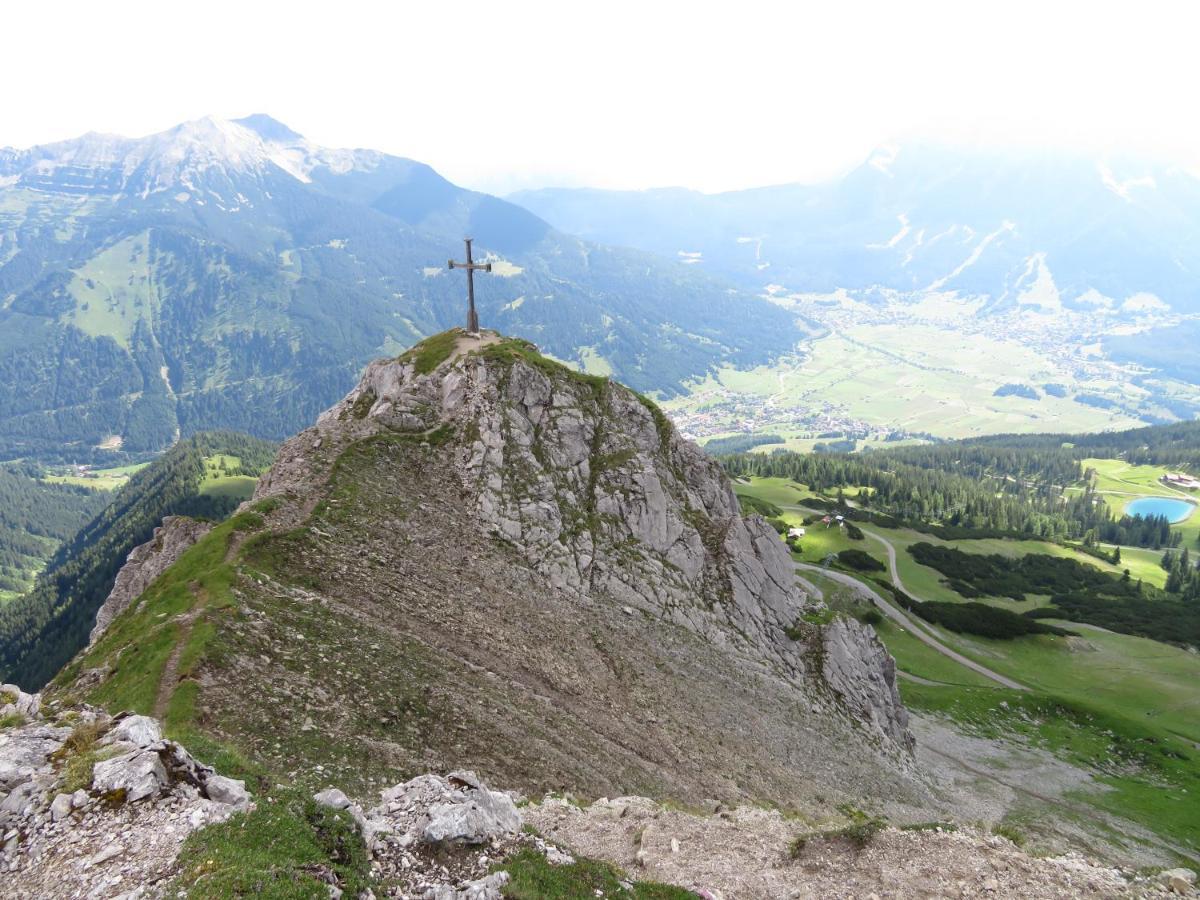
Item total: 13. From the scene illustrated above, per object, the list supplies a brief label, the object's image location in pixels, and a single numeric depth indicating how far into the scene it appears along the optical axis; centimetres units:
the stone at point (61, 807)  1762
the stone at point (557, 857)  2115
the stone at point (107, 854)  1633
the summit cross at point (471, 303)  6325
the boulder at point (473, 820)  2048
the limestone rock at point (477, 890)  1798
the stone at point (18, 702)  2416
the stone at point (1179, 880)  2436
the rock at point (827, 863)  2406
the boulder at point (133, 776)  1827
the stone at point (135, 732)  2050
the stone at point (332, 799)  2004
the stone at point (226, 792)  1909
